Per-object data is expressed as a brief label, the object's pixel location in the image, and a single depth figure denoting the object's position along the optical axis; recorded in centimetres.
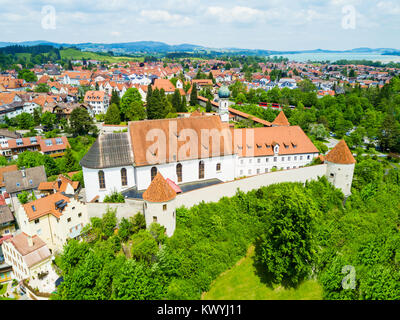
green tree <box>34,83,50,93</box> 14088
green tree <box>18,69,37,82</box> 17950
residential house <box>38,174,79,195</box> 5031
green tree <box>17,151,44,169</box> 6325
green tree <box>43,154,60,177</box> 6338
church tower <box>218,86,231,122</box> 5531
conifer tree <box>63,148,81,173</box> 6430
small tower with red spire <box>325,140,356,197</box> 5131
